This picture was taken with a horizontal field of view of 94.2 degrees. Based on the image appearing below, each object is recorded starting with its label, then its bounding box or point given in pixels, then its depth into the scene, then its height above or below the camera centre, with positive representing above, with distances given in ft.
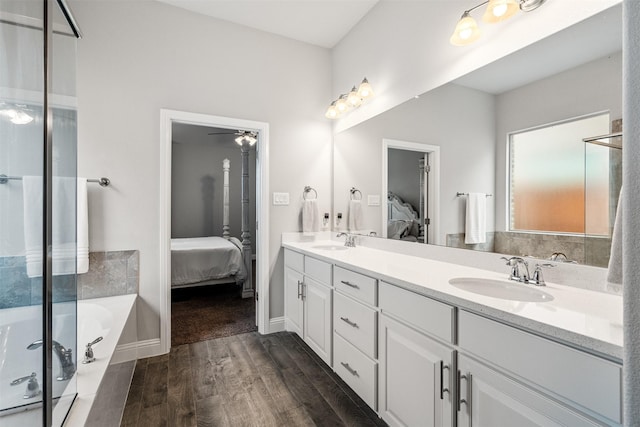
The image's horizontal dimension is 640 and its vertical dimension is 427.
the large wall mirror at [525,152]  3.73 +1.00
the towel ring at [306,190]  9.63 +0.68
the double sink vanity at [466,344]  2.61 -1.56
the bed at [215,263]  12.13 -2.19
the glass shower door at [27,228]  2.58 -0.17
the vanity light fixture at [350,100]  8.02 +3.20
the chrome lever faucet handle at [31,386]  2.80 -1.70
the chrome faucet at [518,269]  4.37 -0.86
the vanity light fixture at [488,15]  4.42 +3.10
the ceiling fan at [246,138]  11.82 +2.98
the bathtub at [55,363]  2.62 -1.81
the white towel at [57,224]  2.83 -0.17
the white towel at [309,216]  9.38 -0.15
